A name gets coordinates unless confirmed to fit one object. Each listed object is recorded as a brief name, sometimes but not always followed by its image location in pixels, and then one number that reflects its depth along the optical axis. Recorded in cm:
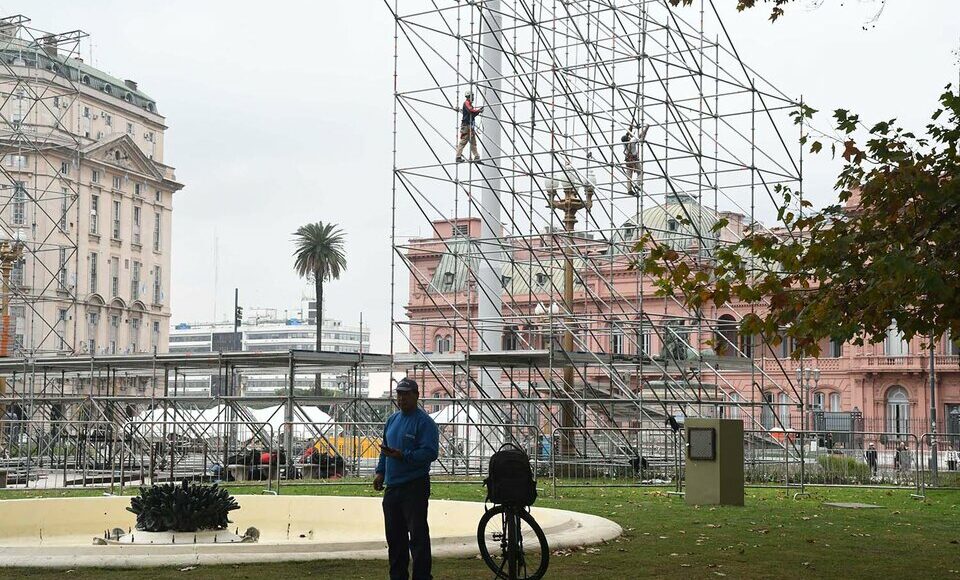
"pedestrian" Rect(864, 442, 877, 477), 3250
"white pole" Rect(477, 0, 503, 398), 3572
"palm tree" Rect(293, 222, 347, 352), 9250
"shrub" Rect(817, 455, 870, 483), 3077
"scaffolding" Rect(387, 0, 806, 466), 3130
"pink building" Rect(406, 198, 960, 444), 6469
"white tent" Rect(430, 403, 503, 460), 2962
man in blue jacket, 1094
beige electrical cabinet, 2139
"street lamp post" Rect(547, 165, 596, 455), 3228
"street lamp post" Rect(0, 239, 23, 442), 4950
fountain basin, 1468
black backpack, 1112
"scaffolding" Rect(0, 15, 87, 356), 7931
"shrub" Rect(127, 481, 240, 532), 1417
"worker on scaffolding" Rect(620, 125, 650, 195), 3126
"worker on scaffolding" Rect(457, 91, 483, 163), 3331
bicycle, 1128
